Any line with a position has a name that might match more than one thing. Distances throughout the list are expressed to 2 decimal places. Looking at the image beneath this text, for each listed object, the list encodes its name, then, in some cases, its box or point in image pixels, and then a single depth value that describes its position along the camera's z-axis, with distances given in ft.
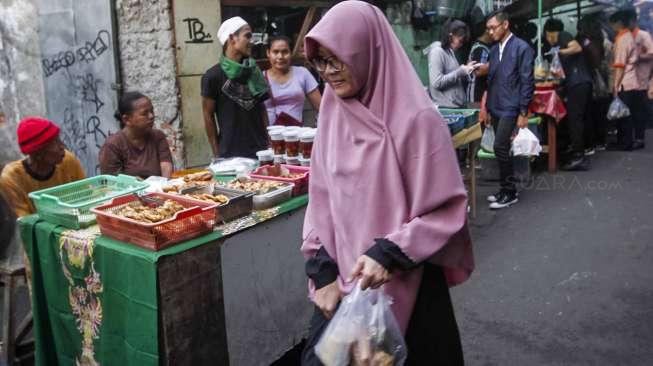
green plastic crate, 9.57
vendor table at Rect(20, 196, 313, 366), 8.61
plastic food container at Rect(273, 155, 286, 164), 12.78
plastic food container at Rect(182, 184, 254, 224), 9.61
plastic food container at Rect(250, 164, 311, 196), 11.15
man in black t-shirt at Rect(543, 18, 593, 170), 25.39
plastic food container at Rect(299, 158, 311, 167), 12.44
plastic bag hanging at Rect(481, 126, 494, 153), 23.09
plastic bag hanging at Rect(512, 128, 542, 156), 21.29
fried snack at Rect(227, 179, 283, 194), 10.55
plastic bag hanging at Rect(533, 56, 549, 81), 25.50
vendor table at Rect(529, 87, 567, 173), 24.48
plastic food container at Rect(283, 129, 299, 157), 12.53
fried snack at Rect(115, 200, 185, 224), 8.66
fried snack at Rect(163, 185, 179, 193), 10.52
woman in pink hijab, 6.07
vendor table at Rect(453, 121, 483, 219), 16.84
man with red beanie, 11.10
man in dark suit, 19.57
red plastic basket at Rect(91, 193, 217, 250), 8.43
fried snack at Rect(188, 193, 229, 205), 9.62
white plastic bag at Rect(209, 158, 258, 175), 12.28
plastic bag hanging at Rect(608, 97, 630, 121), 27.37
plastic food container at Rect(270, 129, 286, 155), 12.68
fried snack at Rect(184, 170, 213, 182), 11.43
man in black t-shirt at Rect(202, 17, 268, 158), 14.74
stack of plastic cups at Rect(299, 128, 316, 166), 12.37
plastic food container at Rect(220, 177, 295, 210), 10.28
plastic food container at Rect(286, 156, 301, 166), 12.61
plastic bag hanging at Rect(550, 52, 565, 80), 25.50
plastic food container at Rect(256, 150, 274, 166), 12.86
